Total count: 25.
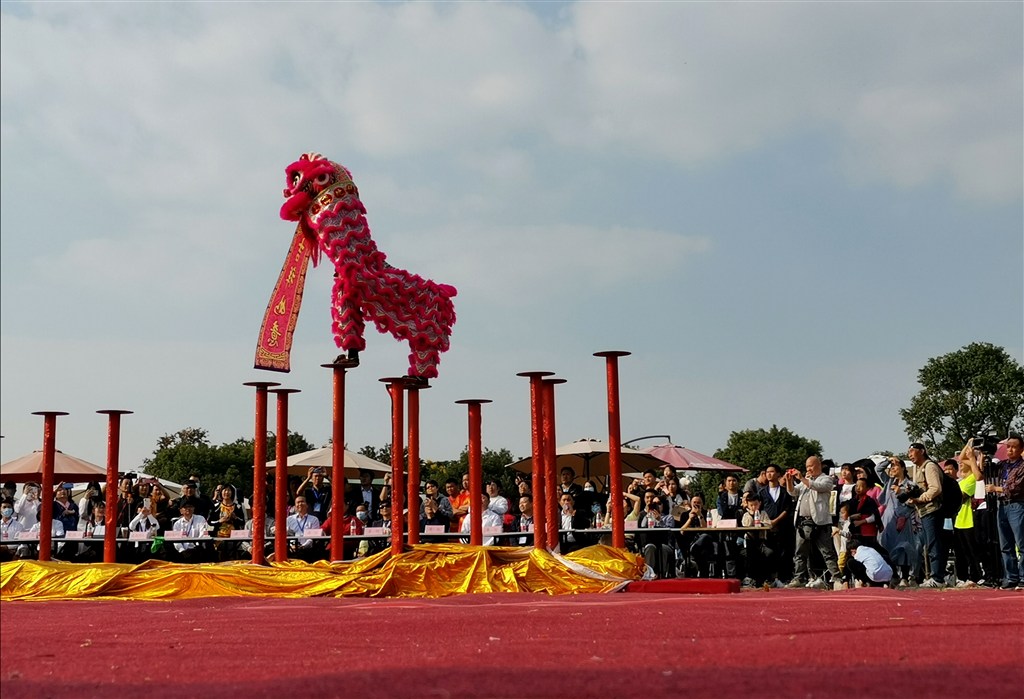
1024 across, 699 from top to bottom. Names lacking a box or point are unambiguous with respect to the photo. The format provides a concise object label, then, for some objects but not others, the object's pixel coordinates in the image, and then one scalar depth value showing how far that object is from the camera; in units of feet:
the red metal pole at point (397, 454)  31.91
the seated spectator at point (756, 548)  36.55
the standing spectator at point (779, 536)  36.55
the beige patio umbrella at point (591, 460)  51.11
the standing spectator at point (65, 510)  45.84
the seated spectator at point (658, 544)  37.01
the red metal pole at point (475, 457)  32.53
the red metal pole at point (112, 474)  33.32
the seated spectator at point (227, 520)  41.60
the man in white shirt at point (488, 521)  40.75
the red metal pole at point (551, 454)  32.14
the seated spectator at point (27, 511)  45.88
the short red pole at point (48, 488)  33.65
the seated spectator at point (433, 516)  41.34
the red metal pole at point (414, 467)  32.55
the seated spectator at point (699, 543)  37.14
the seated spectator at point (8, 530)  42.29
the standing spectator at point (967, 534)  34.06
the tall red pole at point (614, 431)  31.53
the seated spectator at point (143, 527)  42.27
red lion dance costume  33.73
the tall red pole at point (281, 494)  32.53
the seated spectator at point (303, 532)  39.91
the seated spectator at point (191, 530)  41.14
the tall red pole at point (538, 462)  32.07
